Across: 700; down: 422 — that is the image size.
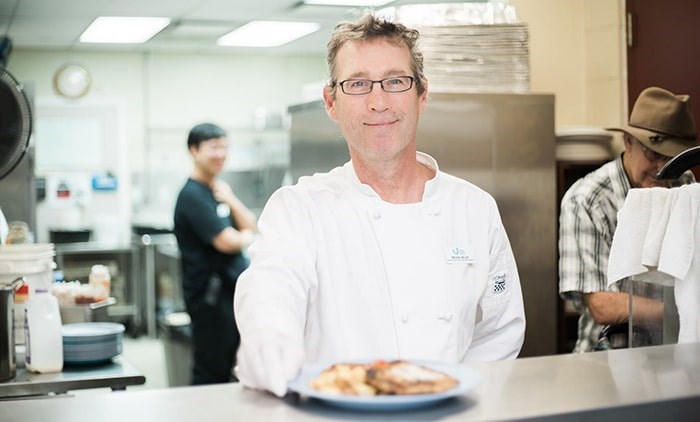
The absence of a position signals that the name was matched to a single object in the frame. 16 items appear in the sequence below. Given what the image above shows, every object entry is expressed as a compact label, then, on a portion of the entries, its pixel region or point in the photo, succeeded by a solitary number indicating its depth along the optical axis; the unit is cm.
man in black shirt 501
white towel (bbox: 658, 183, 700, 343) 190
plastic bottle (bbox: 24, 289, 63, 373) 299
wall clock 933
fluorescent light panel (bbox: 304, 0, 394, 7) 680
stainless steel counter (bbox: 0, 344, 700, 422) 117
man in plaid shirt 307
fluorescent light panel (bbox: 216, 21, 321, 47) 813
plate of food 115
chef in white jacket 209
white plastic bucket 318
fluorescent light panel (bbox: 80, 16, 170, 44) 774
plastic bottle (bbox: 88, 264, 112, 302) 368
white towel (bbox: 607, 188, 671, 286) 204
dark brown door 347
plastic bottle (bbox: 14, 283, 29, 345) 308
